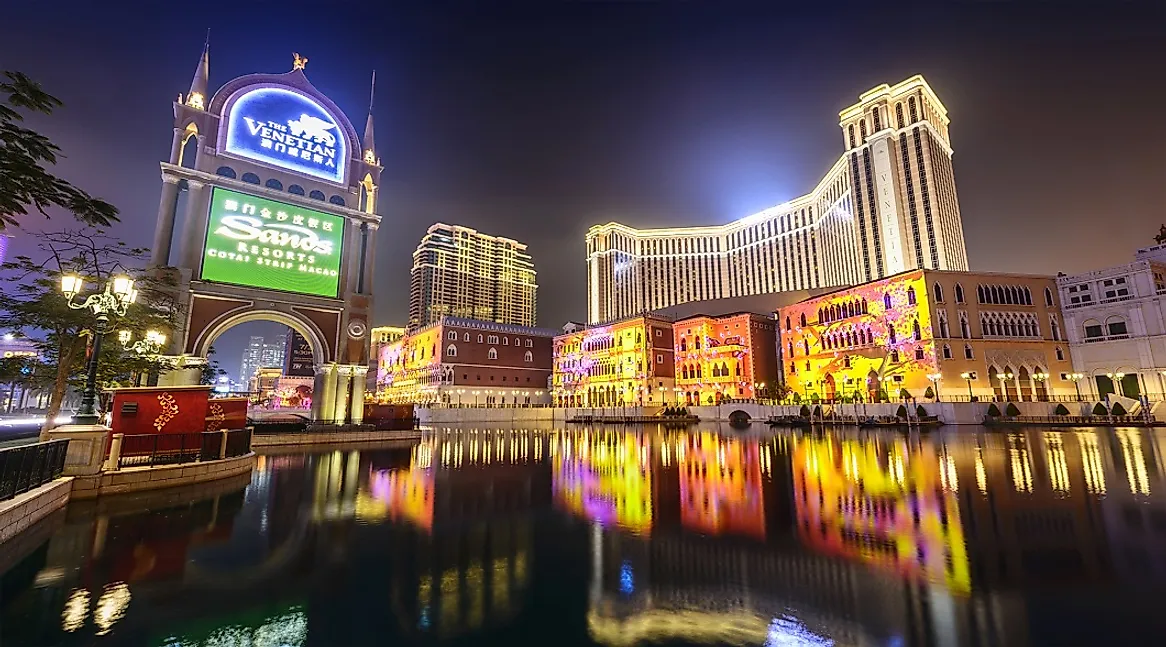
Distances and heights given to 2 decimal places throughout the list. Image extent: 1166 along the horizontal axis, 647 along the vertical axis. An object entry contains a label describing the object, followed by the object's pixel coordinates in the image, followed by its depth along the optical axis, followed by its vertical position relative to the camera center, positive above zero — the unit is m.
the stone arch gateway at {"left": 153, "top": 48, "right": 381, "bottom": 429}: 27.23 +10.80
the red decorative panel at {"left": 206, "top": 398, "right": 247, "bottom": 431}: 15.69 -0.36
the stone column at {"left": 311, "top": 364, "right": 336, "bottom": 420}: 30.28 +0.70
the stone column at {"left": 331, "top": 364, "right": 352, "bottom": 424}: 30.66 +0.64
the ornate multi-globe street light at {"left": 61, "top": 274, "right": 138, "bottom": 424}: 10.12 +2.35
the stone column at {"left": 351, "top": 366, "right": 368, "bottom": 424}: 31.21 +0.70
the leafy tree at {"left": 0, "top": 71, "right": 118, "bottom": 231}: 8.03 +4.03
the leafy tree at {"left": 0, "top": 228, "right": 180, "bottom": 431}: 17.25 +3.08
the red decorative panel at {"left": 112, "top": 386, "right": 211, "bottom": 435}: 12.38 -0.18
